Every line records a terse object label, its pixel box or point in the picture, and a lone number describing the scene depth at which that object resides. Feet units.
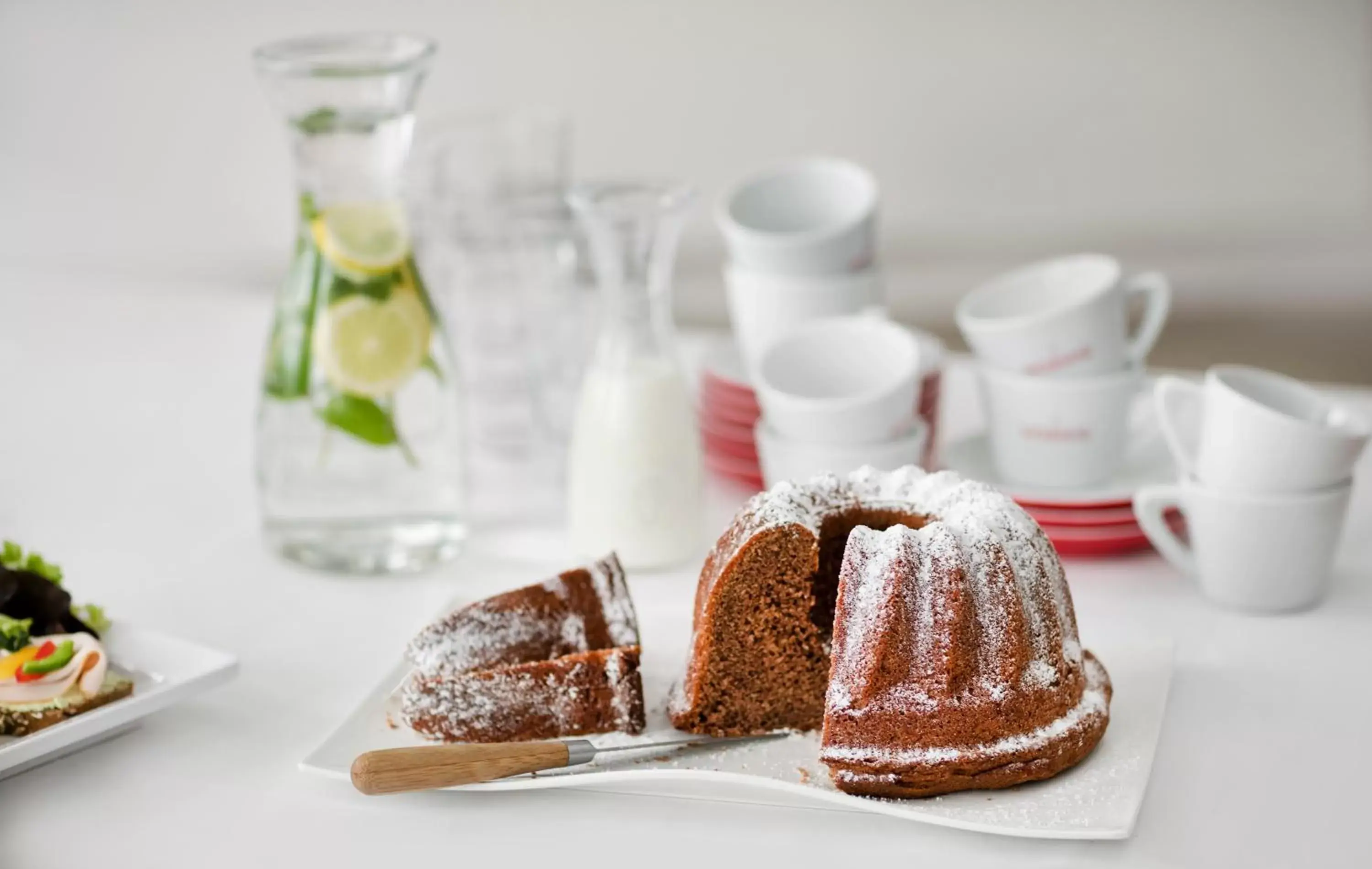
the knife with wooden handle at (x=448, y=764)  3.59
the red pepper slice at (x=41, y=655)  3.68
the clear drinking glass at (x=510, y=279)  4.78
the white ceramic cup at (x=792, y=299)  4.72
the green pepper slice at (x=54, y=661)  3.68
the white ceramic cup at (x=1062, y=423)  4.44
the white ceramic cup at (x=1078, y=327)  4.40
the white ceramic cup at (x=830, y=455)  4.30
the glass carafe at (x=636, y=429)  4.27
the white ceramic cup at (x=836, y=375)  4.29
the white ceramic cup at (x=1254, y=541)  4.08
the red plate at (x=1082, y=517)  4.35
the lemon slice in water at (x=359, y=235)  4.24
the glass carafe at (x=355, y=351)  4.21
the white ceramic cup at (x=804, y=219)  4.72
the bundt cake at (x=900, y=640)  3.61
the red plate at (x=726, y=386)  4.70
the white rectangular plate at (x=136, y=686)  3.66
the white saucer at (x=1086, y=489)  4.35
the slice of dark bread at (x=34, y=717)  3.68
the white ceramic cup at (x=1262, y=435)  4.04
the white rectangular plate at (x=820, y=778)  3.53
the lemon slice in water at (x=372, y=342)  4.26
